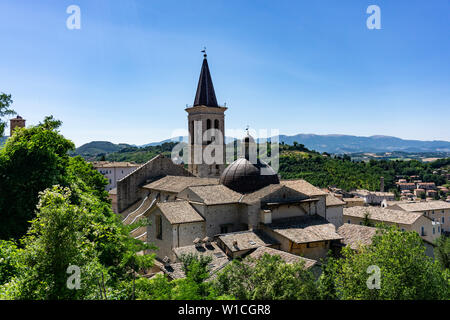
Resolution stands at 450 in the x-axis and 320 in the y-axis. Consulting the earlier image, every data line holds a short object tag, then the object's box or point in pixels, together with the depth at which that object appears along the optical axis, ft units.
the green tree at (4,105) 62.36
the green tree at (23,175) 56.65
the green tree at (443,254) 123.24
